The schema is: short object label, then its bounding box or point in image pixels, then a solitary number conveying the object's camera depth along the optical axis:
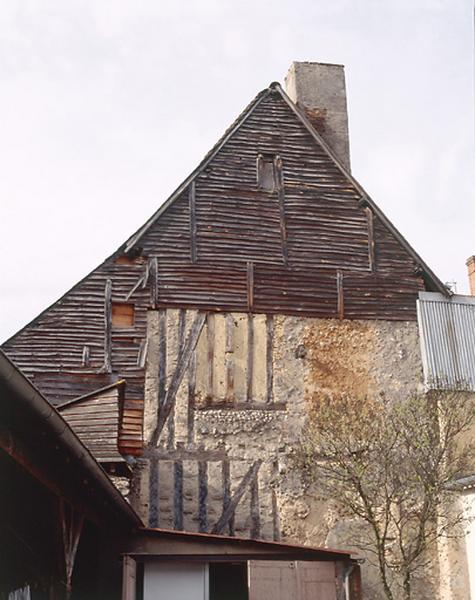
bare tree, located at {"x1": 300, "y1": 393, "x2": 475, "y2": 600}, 12.14
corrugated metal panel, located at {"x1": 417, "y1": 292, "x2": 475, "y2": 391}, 14.39
